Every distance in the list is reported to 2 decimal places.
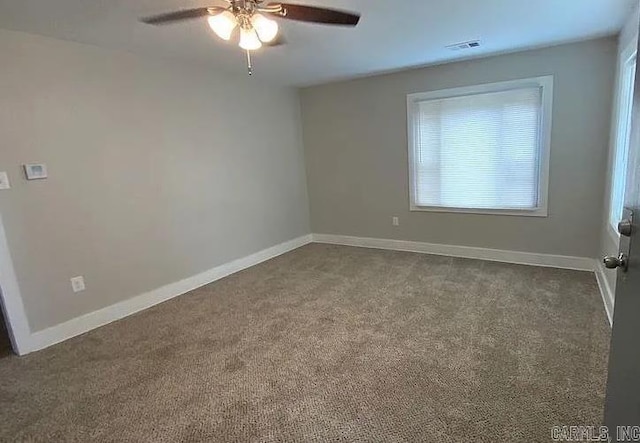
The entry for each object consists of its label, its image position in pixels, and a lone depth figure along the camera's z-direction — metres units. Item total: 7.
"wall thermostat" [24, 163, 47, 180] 2.65
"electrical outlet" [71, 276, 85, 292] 2.95
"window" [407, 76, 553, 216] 3.70
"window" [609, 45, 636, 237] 2.79
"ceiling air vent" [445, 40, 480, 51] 3.21
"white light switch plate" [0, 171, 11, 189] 2.53
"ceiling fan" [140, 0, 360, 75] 1.86
